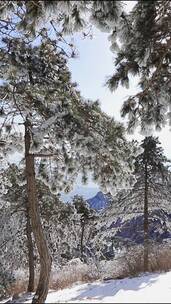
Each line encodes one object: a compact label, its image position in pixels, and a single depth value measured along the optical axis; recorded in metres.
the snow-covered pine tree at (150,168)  22.91
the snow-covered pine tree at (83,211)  32.19
